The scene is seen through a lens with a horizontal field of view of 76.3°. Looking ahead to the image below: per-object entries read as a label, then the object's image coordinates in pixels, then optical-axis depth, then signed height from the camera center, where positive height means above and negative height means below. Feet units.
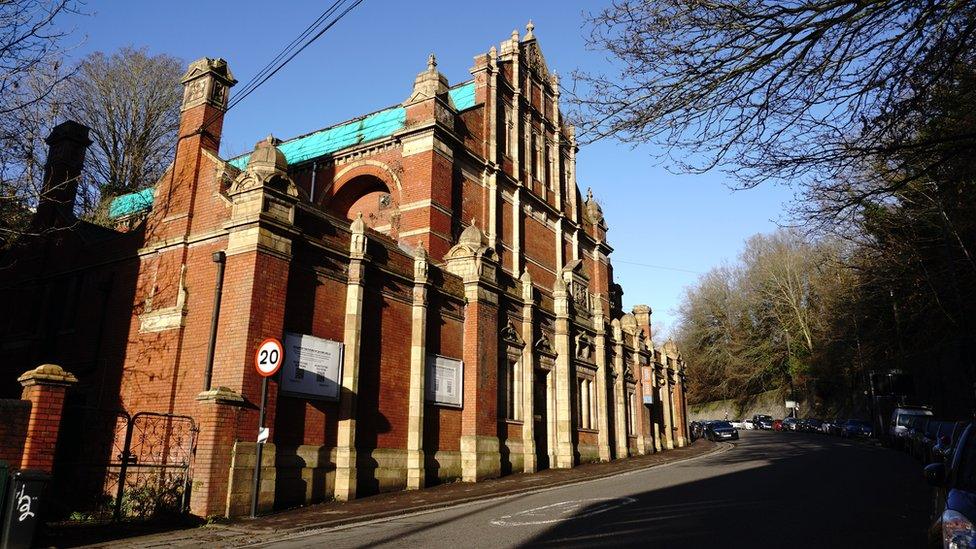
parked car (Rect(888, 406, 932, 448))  90.74 +1.52
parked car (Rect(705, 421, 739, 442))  145.18 +0.15
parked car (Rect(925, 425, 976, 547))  15.76 -1.82
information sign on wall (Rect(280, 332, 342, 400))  45.11 +4.69
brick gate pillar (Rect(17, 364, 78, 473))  29.58 +0.99
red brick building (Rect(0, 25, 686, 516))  43.98 +11.49
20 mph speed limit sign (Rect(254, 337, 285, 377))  39.04 +4.65
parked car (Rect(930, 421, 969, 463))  50.99 -1.31
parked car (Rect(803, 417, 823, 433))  164.45 +1.73
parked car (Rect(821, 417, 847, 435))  147.82 +1.14
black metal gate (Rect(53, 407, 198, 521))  37.63 -2.16
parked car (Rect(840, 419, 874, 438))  134.92 +0.55
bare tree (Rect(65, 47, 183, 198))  103.96 +52.32
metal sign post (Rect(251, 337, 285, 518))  38.93 +4.28
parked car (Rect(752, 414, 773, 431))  200.44 +3.04
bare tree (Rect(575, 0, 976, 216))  25.07 +15.33
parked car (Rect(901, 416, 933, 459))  72.56 -0.47
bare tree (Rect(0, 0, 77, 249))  33.06 +16.42
